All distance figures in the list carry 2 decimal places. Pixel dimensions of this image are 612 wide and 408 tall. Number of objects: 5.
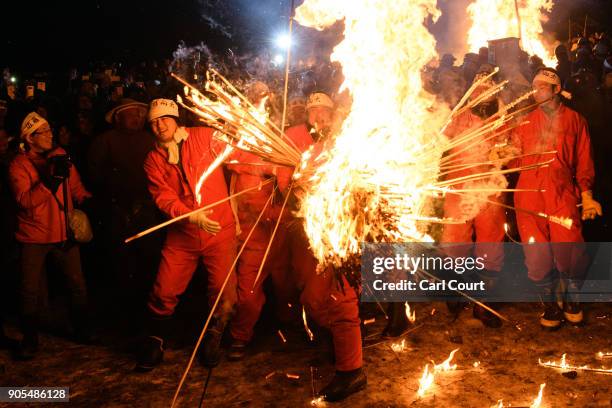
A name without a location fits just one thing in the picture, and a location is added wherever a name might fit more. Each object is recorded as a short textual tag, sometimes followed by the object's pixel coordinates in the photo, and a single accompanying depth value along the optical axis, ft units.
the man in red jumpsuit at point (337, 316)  13.61
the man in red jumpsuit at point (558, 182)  17.83
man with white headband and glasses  16.81
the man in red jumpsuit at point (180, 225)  15.62
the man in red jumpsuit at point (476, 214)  18.88
